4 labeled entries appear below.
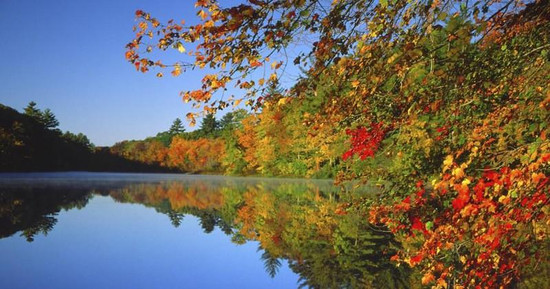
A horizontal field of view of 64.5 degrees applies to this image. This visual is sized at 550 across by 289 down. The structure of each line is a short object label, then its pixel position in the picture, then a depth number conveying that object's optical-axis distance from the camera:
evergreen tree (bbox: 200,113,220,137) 101.57
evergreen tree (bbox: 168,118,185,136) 129.62
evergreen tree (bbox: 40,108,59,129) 82.38
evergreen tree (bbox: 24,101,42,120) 79.62
